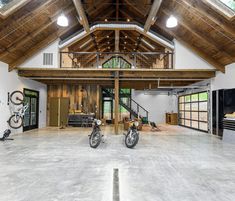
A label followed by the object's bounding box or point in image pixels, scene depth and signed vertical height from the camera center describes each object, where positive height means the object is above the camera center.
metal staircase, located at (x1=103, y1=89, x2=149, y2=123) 16.12 +0.07
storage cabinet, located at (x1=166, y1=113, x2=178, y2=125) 15.51 -0.95
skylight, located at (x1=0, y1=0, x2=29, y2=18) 6.05 +3.30
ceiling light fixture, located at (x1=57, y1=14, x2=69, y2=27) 6.58 +3.07
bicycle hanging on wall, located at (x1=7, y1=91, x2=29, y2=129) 8.88 -0.23
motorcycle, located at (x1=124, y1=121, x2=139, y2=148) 6.44 -1.06
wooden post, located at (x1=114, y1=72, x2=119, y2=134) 9.38 +0.34
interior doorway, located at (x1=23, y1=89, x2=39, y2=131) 10.73 -0.28
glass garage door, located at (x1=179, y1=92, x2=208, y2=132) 11.07 -0.21
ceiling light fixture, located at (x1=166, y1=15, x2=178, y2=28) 6.71 +3.13
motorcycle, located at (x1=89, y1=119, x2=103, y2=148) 6.48 -1.07
